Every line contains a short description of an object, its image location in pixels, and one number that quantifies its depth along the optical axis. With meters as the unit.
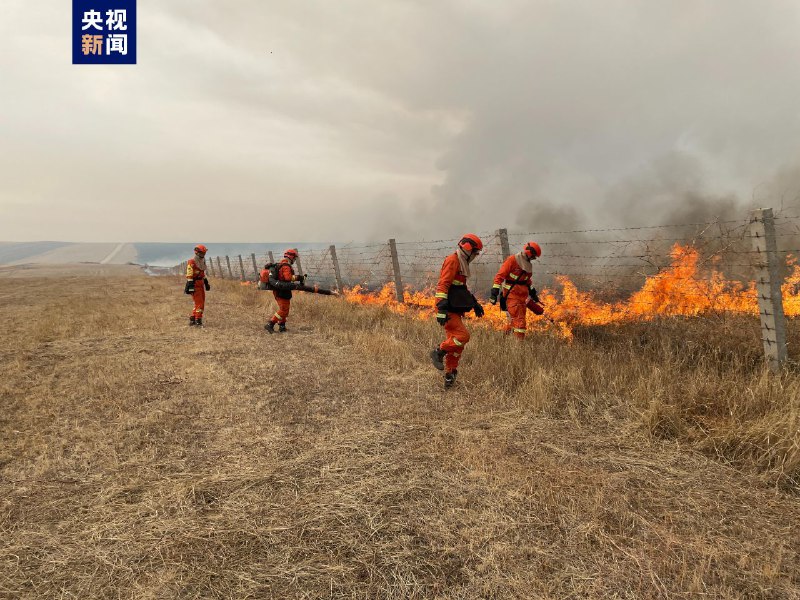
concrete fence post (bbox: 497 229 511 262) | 7.62
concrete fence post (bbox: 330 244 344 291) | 12.99
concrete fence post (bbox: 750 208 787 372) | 4.01
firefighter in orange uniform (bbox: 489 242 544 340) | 6.05
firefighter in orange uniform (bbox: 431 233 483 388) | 4.63
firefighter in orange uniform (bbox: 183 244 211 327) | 8.91
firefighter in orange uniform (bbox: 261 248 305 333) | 8.23
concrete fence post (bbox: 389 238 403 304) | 10.00
